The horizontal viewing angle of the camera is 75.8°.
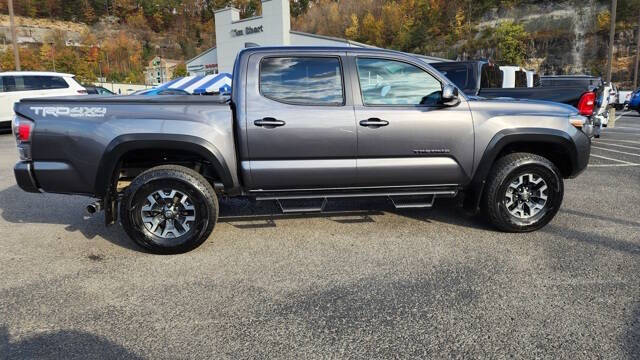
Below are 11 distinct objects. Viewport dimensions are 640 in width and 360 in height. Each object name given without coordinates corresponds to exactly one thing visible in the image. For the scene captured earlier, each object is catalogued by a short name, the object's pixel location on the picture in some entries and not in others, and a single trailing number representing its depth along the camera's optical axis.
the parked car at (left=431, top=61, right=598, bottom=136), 6.96
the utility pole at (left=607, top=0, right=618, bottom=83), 25.90
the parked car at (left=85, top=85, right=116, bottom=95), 15.97
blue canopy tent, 12.30
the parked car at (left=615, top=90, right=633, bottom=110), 26.21
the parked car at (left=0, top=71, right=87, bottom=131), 12.78
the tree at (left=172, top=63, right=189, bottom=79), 85.11
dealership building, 42.12
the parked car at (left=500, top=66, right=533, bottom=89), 10.05
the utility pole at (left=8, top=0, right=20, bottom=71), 24.75
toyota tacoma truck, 3.62
